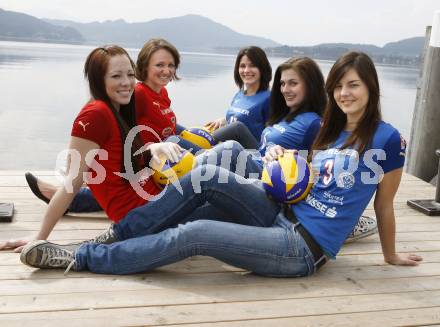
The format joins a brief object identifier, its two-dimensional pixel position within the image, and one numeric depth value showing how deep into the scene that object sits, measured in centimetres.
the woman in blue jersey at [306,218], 262
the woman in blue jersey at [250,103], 438
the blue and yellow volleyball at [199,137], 409
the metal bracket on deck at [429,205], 412
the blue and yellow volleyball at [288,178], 280
